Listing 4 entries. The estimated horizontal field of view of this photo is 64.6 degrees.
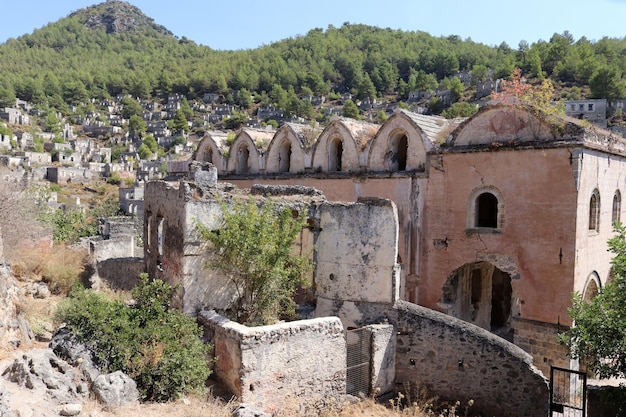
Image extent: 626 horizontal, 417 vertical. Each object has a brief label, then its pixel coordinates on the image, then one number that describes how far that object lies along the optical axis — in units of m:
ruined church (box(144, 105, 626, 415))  11.35
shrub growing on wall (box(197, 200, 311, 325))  10.17
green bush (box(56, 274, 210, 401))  8.26
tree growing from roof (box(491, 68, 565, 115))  13.62
